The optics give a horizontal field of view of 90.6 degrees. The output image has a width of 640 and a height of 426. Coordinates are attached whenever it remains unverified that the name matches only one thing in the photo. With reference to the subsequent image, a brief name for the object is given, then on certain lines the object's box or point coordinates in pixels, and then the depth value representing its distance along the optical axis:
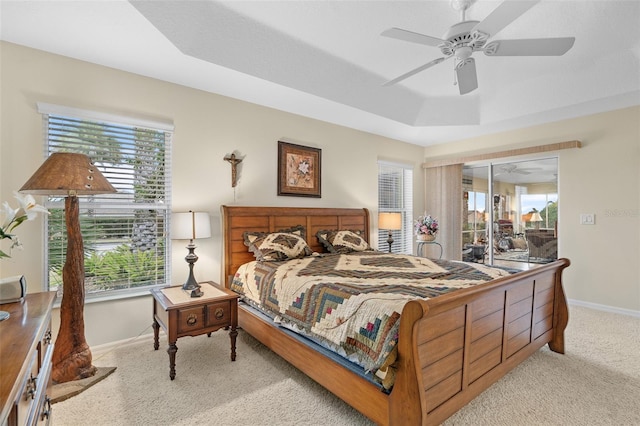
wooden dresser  0.88
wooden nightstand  2.31
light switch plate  4.03
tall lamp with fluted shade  2.21
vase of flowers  5.07
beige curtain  5.45
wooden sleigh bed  1.54
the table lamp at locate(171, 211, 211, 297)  2.71
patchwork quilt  1.74
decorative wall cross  3.48
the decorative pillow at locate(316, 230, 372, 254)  3.88
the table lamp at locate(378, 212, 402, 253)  4.57
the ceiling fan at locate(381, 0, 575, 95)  1.86
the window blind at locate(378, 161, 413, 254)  5.29
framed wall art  3.93
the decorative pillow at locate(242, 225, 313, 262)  3.22
